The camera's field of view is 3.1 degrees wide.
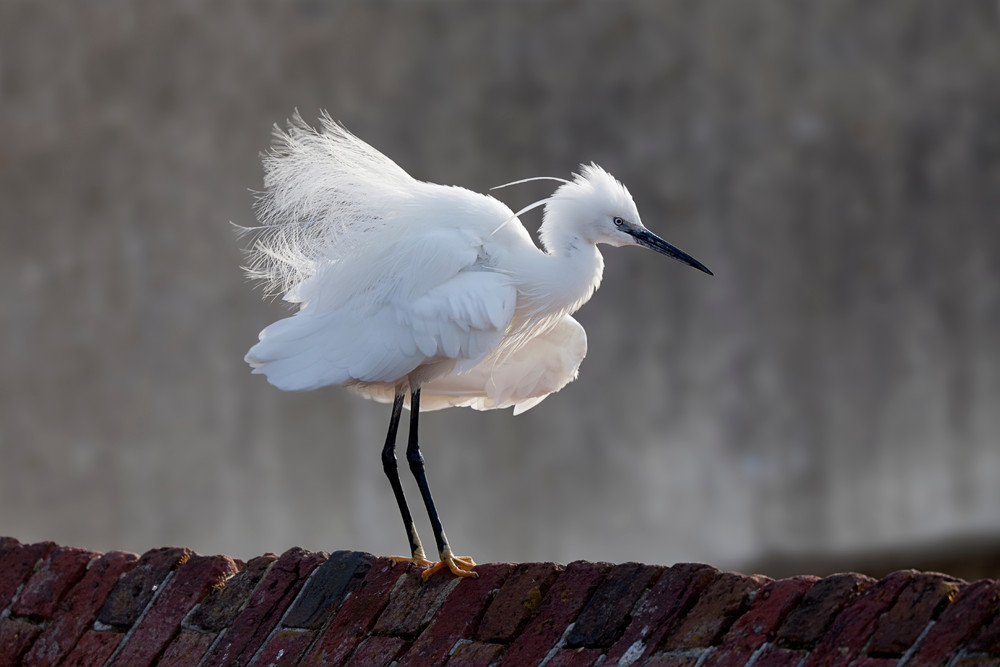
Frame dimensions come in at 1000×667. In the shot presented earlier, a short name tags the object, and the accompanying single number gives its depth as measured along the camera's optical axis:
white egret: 17.00
